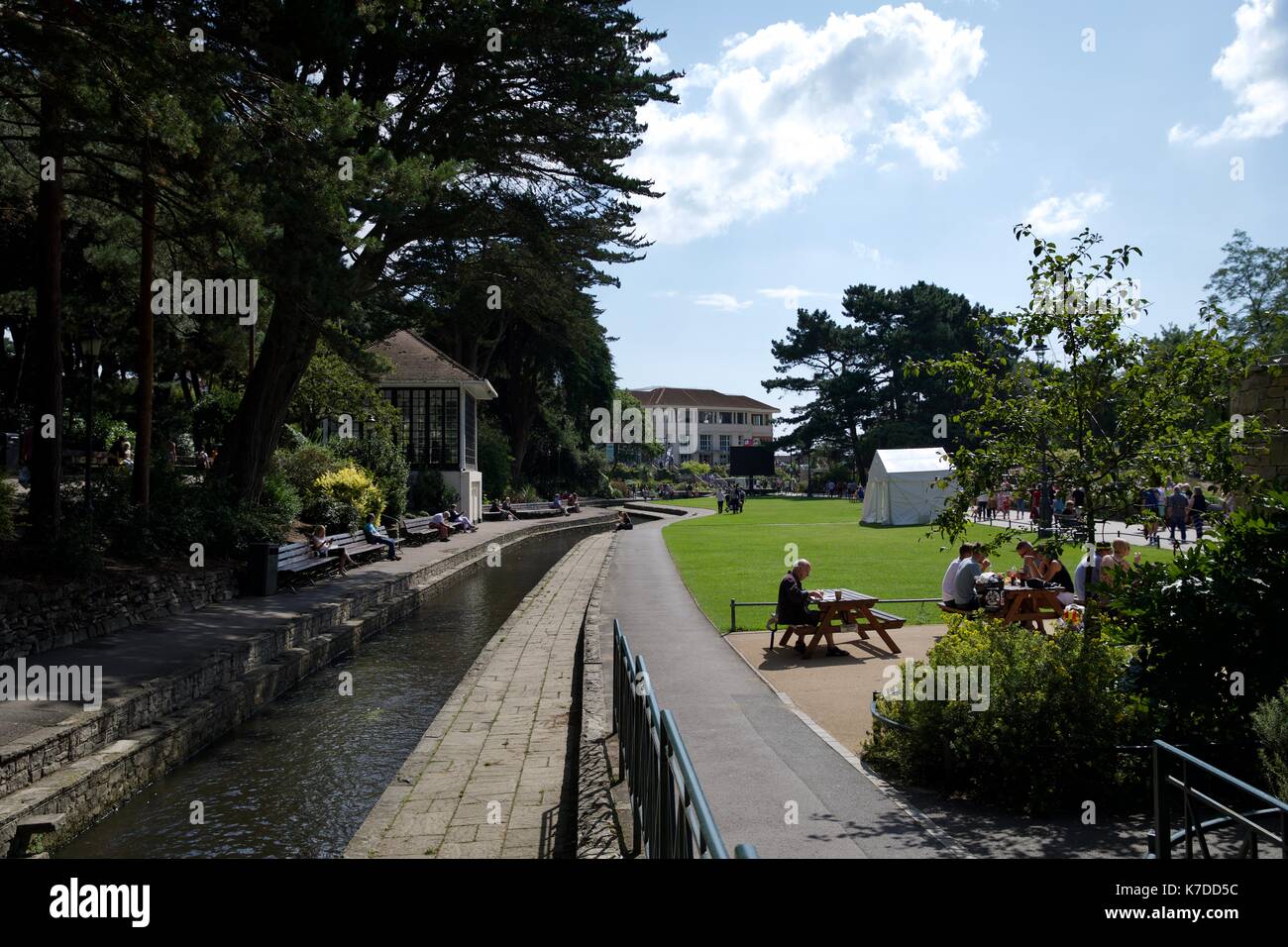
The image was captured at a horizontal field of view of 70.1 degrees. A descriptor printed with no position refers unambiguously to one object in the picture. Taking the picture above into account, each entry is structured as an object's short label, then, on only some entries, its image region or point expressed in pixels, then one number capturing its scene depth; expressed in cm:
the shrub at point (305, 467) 2592
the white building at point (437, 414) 3803
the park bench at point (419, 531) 2853
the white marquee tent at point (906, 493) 3803
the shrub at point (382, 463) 3000
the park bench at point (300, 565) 1733
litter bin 1627
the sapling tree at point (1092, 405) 711
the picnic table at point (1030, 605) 1199
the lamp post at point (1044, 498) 758
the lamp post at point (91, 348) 1758
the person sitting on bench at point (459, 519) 3459
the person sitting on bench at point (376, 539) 2381
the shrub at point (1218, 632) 586
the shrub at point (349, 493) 2558
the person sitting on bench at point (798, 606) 1157
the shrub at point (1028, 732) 609
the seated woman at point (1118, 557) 728
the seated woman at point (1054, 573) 1282
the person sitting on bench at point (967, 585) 1166
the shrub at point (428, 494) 3597
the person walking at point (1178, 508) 2461
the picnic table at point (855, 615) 1164
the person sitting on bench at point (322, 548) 1945
